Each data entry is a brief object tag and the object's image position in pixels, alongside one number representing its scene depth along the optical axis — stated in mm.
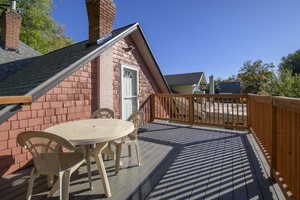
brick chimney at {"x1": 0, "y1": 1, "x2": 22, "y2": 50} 5820
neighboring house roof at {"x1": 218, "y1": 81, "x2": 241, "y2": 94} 25875
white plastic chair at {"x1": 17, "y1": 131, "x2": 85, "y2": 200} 1620
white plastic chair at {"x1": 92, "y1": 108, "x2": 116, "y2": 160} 3537
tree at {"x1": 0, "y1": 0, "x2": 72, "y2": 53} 12391
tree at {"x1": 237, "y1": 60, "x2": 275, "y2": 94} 23355
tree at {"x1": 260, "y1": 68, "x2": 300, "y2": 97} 8617
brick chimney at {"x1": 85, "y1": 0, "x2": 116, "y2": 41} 4375
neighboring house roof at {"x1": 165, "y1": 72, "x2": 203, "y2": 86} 17000
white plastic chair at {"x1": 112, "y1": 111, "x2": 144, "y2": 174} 2496
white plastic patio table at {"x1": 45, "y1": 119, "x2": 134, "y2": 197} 1775
